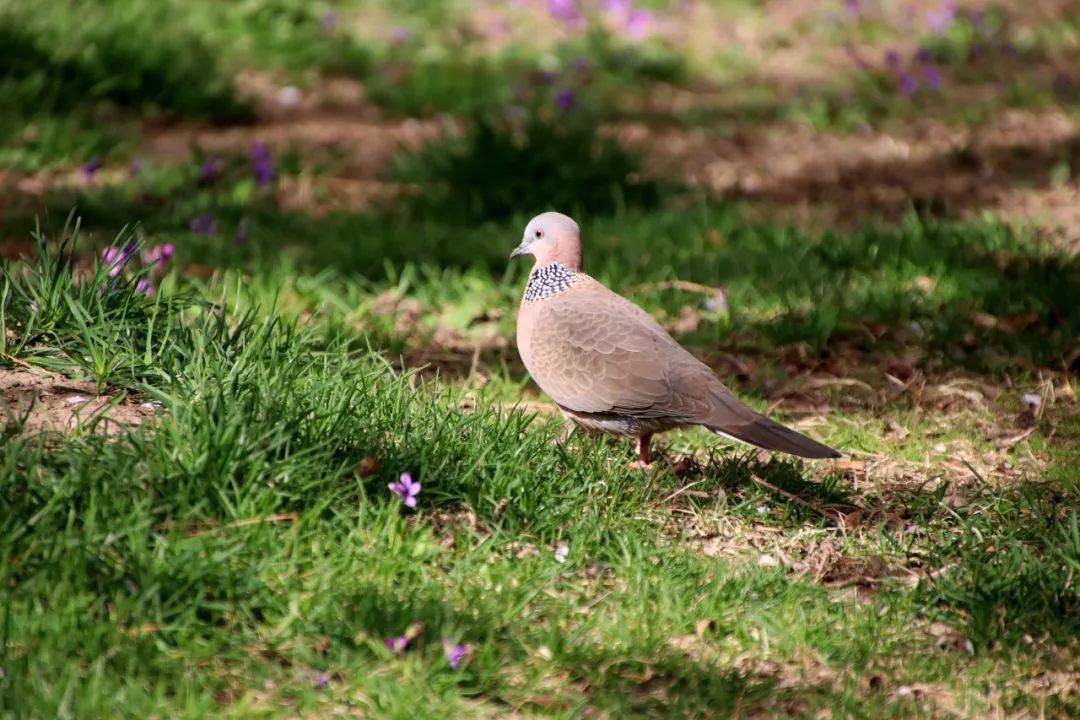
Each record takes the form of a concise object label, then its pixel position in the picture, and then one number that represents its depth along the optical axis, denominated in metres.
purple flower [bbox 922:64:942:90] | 17.78
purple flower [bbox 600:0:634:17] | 19.56
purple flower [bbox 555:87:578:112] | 15.52
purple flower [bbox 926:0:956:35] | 20.02
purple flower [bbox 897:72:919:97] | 17.66
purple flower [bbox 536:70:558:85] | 17.69
